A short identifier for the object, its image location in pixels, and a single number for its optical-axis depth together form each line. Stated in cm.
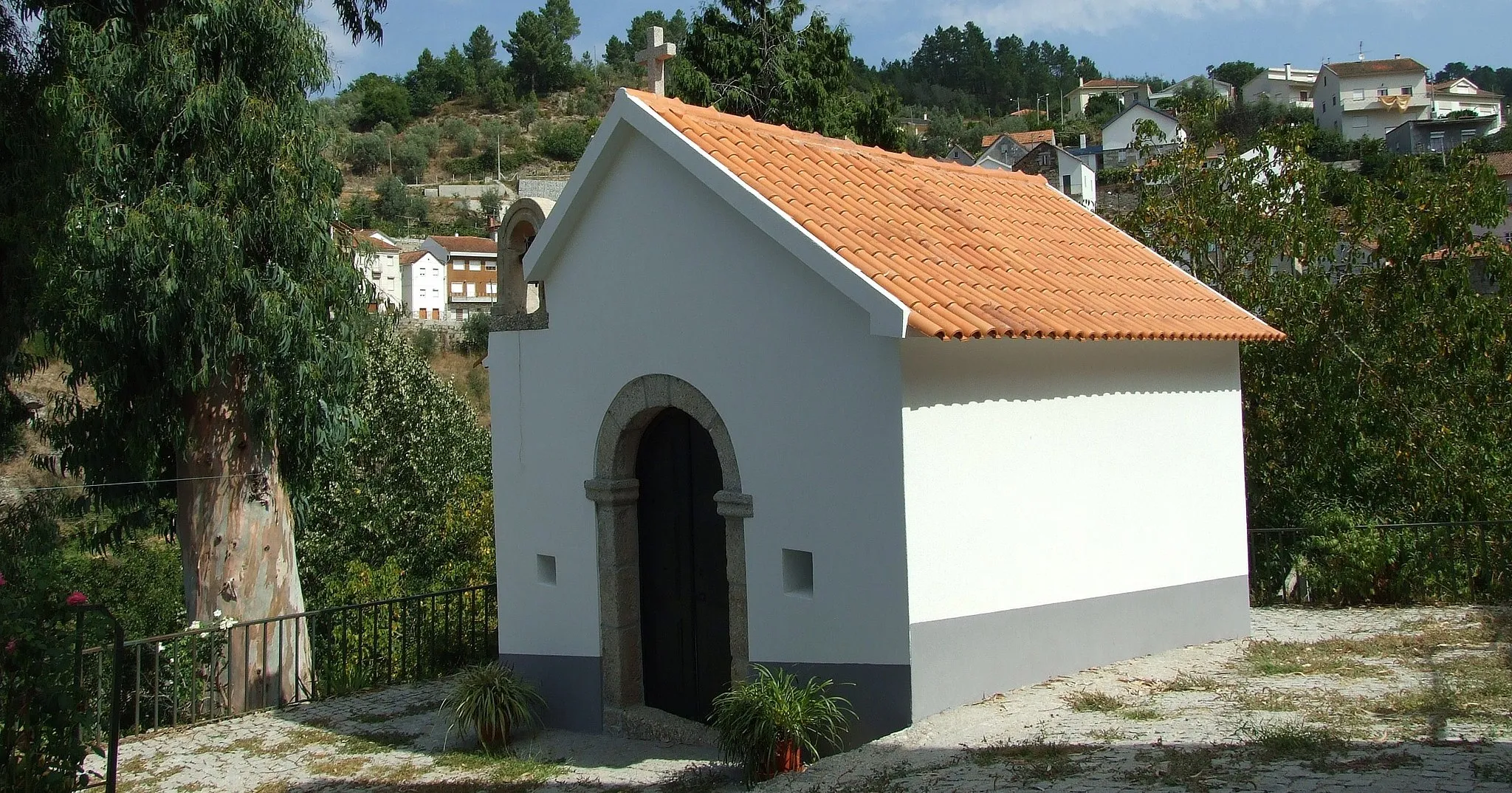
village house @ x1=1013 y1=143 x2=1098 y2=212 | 5197
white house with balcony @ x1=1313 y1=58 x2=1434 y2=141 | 7994
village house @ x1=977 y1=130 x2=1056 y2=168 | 7719
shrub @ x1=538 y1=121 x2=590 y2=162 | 8800
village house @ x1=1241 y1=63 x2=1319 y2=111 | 9381
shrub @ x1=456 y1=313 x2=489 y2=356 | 4841
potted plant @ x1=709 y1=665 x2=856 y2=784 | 691
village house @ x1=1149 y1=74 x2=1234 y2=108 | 9681
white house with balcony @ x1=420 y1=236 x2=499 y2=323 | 6456
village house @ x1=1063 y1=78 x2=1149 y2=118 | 11481
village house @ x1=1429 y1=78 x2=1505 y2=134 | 8644
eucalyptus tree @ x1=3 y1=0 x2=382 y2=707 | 1116
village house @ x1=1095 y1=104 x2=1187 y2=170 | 6762
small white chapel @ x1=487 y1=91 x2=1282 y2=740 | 718
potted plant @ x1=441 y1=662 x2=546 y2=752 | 874
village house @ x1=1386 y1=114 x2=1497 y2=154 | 6469
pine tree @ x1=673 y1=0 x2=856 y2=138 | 2214
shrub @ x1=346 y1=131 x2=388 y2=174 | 8462
